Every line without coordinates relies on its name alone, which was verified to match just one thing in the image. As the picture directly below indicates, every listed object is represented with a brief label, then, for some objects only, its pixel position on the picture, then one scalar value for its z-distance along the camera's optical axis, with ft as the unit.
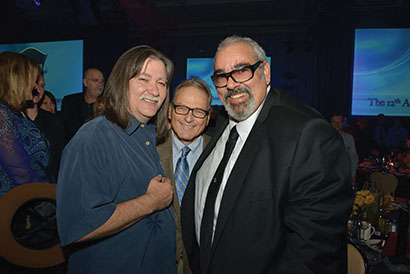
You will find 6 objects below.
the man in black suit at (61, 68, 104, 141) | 14.01
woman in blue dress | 5.94
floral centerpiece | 8.55
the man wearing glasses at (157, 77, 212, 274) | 6.45
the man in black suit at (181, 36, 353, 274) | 3.75
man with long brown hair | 3.97
